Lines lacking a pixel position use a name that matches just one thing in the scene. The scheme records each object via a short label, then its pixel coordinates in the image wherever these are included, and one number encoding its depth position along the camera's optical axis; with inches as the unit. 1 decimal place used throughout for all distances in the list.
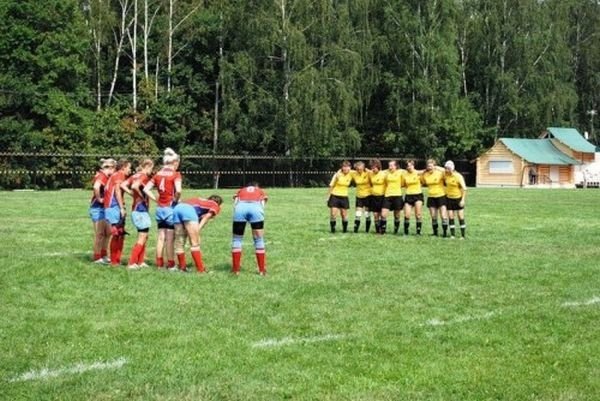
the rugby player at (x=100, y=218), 522.0
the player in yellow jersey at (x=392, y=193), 759.7
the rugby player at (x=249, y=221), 479.5
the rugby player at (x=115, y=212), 508.4
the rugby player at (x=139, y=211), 495.8
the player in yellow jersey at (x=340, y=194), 767.7
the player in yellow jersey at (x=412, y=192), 765.9
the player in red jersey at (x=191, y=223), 481.7
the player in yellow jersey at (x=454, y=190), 741.3
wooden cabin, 2524.6
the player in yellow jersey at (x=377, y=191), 764.0
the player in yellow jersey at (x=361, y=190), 776.9
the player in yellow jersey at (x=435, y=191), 751.7
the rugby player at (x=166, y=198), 491.2
